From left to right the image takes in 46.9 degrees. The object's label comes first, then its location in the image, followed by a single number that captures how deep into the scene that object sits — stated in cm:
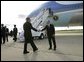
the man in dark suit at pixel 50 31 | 479
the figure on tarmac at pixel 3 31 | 677
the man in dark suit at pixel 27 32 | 441
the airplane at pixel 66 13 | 1076
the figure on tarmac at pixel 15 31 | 756
